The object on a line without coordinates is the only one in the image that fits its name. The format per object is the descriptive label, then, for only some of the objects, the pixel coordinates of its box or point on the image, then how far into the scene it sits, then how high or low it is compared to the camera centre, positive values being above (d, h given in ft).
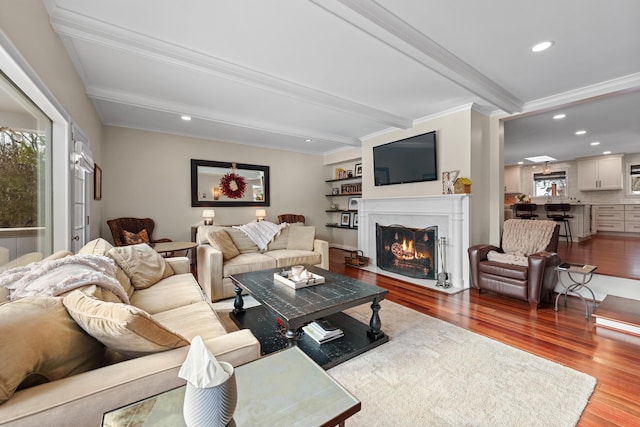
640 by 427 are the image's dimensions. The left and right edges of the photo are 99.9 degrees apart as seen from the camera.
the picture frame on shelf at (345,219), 21.38 -0.42
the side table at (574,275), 8.74 -2.54
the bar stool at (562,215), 21.15 -0.30
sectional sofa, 2.55 -1.70
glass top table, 2.72 -2.11
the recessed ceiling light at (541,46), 7.64 +4.82
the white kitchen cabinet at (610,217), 23.48 -0.56
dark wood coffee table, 6.10 -2.28
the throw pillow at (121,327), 3.10 -1.31
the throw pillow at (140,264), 7.51 -1.41
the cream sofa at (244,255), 10.49 -1.83
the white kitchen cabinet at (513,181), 29.14 +3.41
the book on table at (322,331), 6.95 -3.13
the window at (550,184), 26.40 +2.82
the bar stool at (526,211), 22.36 +0.07
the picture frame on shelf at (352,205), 21.20 +0.70
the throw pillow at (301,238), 13.75 -1.23
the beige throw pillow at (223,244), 11.23 -1.22
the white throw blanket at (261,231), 13.25 -0.84
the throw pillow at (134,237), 13.51 -1.09
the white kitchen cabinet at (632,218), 22.74 -0.64
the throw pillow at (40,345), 2.56 -1.38
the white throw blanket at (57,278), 4.06 -1.00
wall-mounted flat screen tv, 13.20 +2.82
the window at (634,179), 23.02 +2.71
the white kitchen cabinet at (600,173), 23.11 +3.35
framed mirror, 16.89 +2.10
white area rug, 4.71 -3.53
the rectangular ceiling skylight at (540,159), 23.80 +4.86
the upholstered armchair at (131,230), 13.44 -0.74
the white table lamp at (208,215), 16.28 +0.02
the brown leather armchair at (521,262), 9.52 -1.93
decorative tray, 7.57 -1.92
